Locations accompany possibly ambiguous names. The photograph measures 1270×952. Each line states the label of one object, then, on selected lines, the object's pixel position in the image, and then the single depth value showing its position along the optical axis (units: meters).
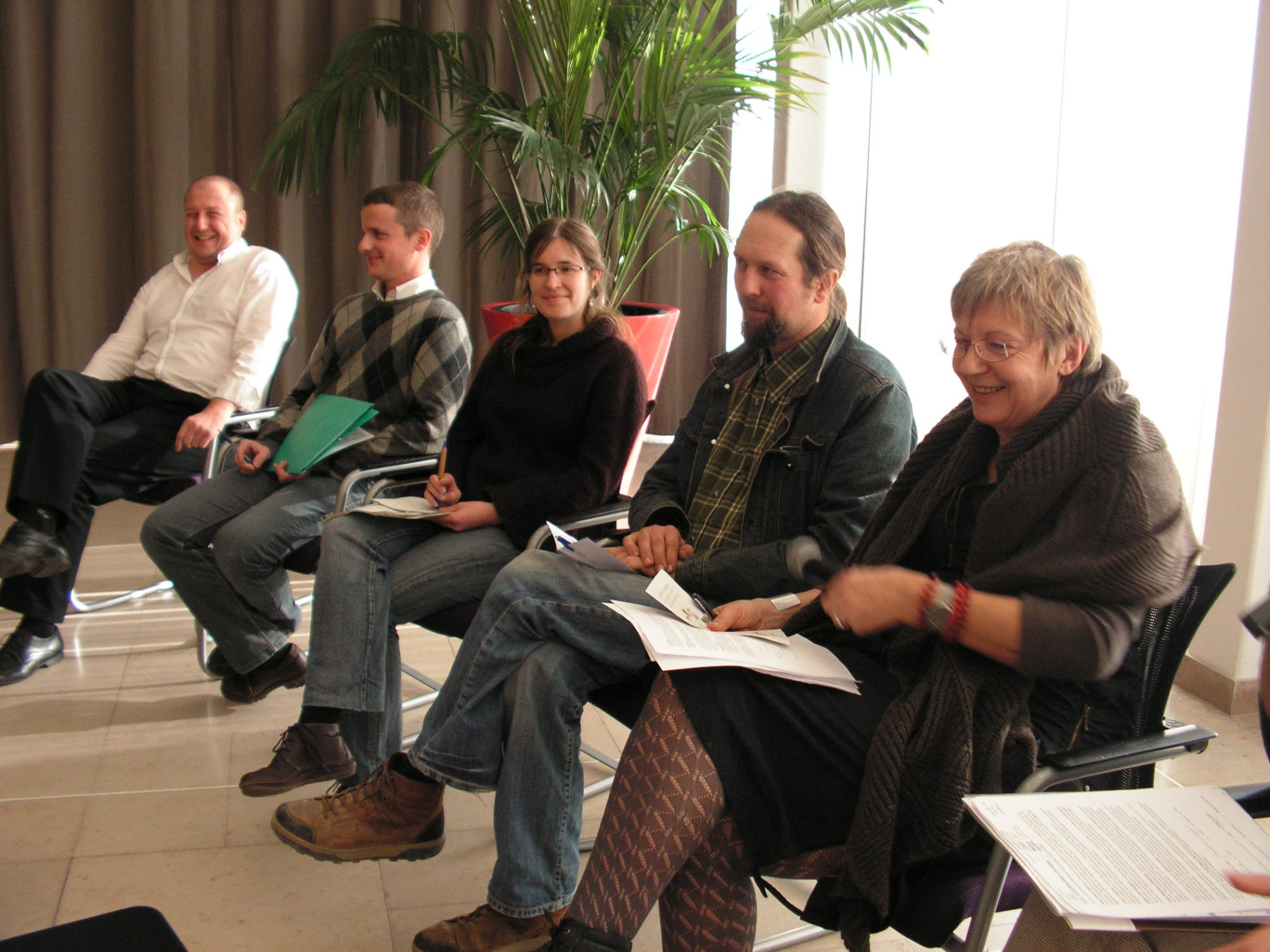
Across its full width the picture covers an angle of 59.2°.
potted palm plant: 3.74
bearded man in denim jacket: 1.64
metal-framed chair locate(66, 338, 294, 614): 2.97
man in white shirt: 2.86
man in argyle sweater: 2.57
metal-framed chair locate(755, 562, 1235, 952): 1.25
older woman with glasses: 1.30
